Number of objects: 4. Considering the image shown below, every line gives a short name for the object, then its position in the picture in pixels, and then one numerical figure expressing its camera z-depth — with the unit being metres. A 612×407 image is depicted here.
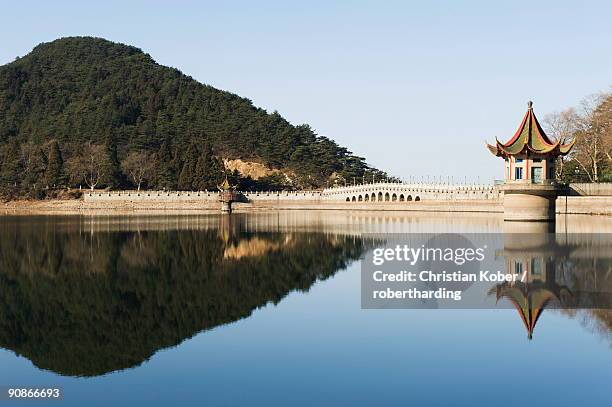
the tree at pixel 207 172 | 121.50
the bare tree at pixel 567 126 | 92.56
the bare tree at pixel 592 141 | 87.31
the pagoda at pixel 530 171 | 61.22
